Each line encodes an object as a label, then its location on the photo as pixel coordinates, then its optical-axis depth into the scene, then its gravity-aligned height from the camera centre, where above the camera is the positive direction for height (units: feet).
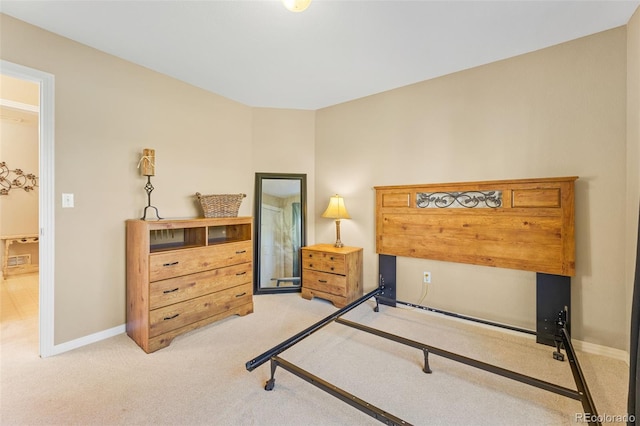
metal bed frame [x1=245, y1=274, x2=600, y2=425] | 4.29 -3.07
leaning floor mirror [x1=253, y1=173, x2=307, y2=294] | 11.97 -0.72
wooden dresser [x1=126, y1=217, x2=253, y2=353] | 7.23 -2.02
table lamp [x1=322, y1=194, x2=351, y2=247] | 10.85 +0.01
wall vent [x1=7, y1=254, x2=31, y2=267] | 14.03 -2.63
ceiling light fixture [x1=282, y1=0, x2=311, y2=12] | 5.18 +4.01
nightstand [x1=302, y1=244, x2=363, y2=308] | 10.11 -2.42
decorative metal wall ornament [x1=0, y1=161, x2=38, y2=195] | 14.06 +1.63
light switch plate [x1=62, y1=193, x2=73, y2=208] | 7.12 +0.27
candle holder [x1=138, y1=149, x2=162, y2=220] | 8.21 +1.46
